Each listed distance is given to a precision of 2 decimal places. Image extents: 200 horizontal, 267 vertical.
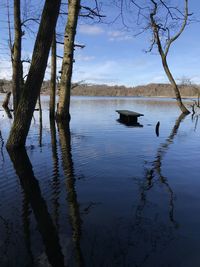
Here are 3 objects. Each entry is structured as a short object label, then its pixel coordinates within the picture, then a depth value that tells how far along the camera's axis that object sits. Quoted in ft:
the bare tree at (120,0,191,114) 68.79
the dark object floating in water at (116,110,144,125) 50.96
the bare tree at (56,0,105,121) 44.72
